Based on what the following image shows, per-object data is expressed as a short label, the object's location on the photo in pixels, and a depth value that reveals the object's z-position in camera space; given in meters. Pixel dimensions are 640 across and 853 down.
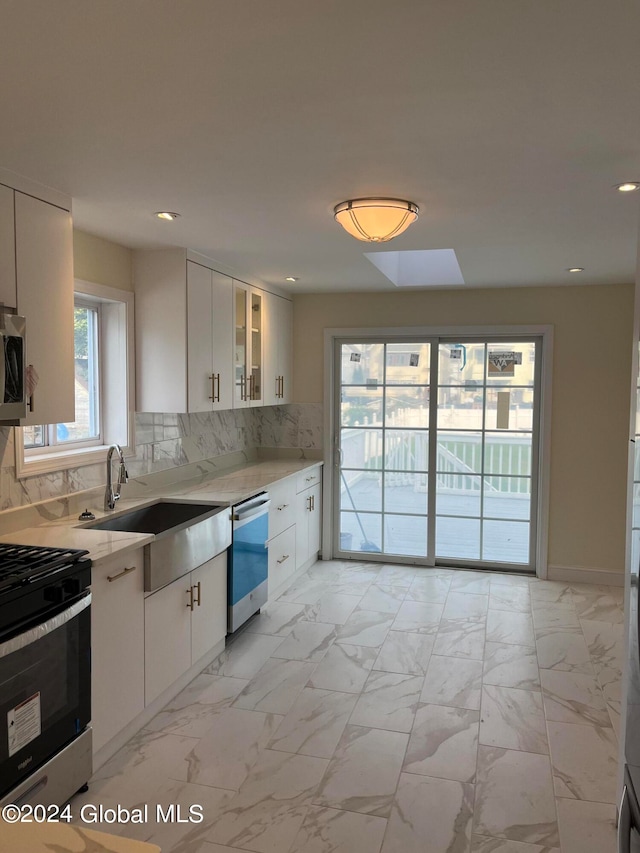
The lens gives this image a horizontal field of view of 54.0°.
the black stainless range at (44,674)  1.99
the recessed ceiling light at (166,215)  2.89
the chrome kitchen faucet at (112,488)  3.29
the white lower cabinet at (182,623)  2.86
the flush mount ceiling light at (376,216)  2.67
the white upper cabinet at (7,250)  2.38
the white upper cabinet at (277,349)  4.96
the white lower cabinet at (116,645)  2.46
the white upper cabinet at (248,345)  4.41
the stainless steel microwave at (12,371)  2.35
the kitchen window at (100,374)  3.40
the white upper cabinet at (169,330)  3.65
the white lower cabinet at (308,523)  4.96
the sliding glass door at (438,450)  5.13
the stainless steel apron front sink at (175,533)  2.84
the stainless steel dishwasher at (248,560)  3.68
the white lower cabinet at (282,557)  4.38
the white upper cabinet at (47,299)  2.50
